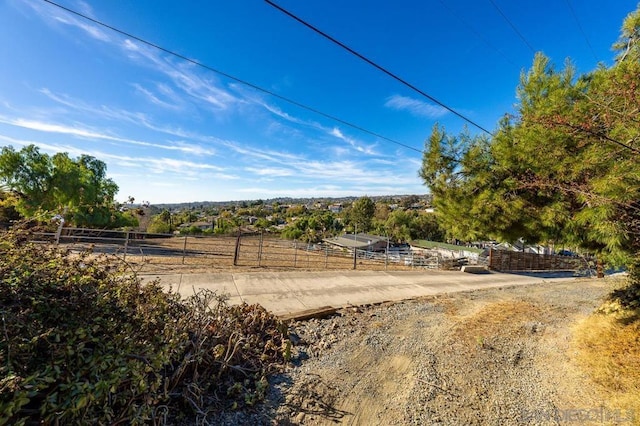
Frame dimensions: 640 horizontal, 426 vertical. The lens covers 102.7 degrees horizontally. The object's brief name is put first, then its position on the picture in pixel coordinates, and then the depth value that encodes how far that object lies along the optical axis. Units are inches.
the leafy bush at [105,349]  59.3
